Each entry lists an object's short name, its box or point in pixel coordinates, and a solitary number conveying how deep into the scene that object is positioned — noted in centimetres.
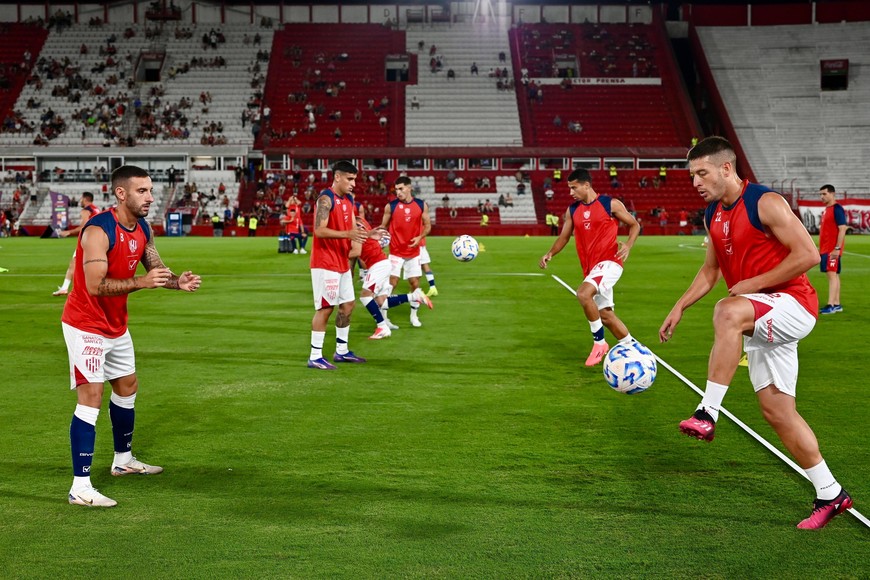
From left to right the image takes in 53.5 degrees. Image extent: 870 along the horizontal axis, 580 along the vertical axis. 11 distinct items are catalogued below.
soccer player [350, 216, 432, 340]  1256
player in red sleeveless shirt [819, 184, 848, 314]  1542
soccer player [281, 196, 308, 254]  3054
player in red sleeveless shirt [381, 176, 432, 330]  1449
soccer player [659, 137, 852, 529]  462
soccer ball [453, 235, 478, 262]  1622
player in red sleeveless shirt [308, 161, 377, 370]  1004
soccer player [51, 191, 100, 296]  1665
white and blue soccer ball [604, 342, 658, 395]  677
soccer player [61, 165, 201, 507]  543
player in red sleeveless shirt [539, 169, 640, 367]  1039
